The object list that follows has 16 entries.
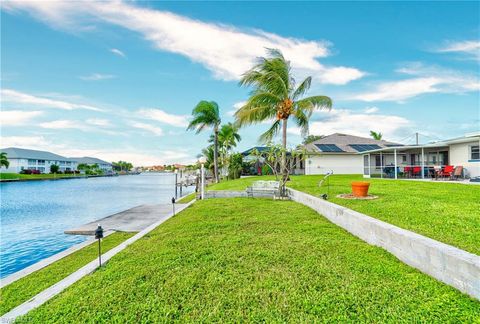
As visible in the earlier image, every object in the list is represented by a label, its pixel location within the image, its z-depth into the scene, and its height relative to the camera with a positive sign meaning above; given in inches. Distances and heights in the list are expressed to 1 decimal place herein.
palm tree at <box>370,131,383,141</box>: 1750.7 +232.0
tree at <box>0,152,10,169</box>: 2068.2 +102.7
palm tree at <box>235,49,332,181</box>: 579.5 +168.0
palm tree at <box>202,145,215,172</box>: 1512.1 +96.3
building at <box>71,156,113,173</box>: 4456.4 +169.3
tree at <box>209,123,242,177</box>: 1326.3 +164.6
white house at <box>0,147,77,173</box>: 2790.4 +146.0
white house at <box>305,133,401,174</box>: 1068.5 +37.6
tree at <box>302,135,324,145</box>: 2048.1 +265.3
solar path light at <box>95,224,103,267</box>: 184.2 -44.9
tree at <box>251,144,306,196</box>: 481.0 +27.3
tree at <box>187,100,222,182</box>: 1036.5 +217.6
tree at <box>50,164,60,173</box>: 2978.3 +45.0
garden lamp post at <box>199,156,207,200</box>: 530.1 -11.9
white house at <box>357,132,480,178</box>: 605.9 +32.0
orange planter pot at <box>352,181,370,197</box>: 346.3 -26.7
